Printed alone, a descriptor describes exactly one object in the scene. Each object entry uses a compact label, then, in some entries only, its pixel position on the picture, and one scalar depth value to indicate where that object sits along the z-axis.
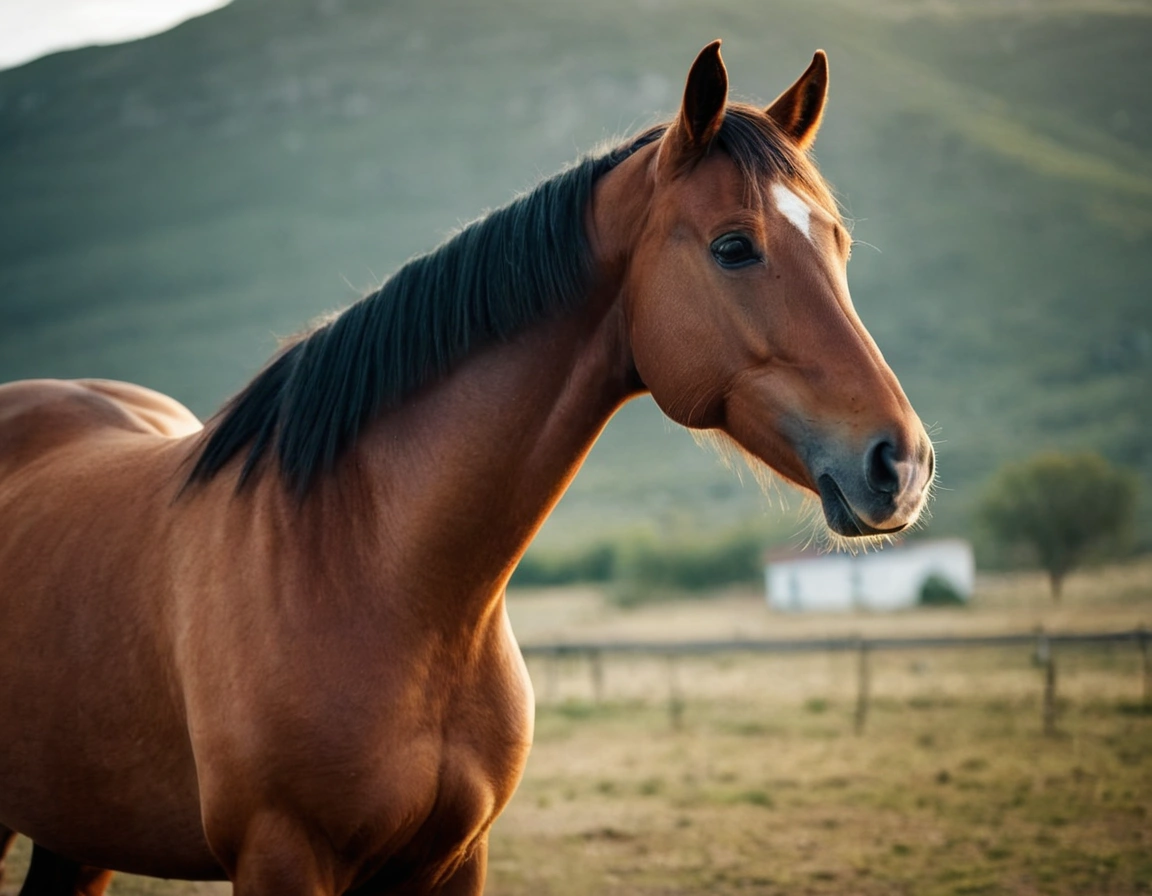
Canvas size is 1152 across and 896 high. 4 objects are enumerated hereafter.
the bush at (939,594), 42.78
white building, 52.09
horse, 2.66
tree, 39.53
